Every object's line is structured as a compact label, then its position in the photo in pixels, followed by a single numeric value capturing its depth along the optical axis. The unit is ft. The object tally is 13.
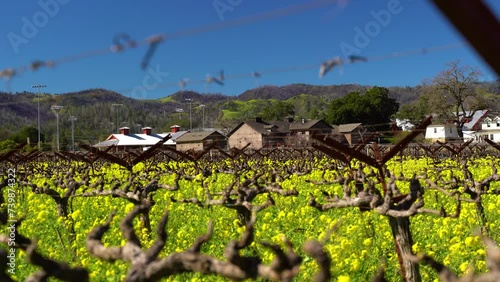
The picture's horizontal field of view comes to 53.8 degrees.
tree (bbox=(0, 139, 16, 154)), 152.87
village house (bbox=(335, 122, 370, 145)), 217.77
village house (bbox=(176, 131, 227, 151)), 204.03
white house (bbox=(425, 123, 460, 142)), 242.11
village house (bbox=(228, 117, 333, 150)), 230.01
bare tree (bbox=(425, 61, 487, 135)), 198.39
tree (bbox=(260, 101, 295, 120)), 352.90
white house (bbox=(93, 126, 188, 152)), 252.91
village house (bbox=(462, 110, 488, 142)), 265.42
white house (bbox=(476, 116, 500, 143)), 258.98
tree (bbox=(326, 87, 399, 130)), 255.50
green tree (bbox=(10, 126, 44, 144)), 204.44
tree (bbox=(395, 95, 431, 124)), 285.06
